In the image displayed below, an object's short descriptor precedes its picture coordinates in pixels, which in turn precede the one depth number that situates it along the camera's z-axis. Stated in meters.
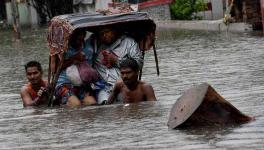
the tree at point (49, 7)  53.47
